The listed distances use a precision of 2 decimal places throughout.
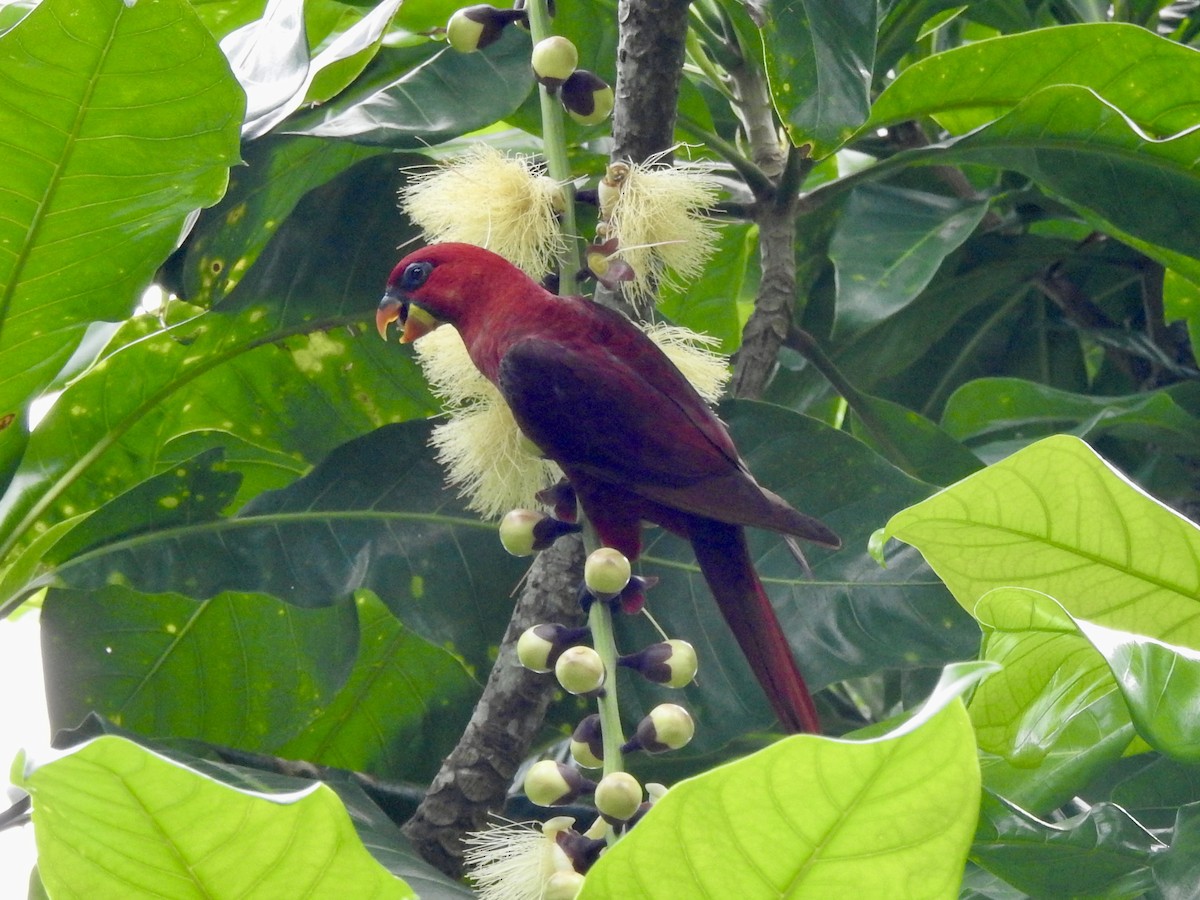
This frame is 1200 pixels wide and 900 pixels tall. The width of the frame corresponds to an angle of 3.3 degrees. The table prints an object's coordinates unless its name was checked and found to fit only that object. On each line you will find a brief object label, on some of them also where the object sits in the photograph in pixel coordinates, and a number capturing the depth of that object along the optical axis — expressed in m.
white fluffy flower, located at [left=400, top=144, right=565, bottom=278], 9.66
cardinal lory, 9.67
